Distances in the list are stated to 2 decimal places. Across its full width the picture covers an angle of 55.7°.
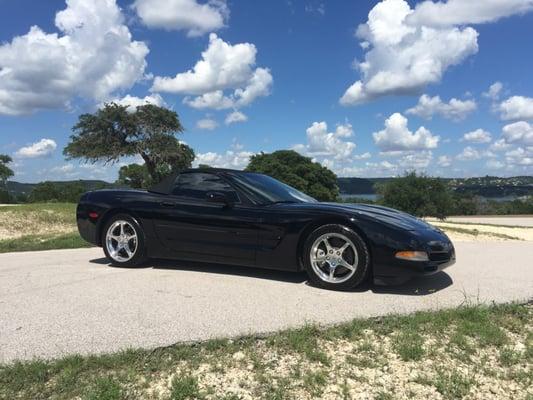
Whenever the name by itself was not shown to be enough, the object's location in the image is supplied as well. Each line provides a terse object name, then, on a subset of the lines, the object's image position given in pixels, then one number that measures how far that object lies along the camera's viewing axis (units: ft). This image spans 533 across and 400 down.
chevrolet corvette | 16.35
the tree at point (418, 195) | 81.87
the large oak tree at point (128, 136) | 133.69
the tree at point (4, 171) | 183.62
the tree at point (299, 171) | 165.37
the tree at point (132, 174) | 189.63
